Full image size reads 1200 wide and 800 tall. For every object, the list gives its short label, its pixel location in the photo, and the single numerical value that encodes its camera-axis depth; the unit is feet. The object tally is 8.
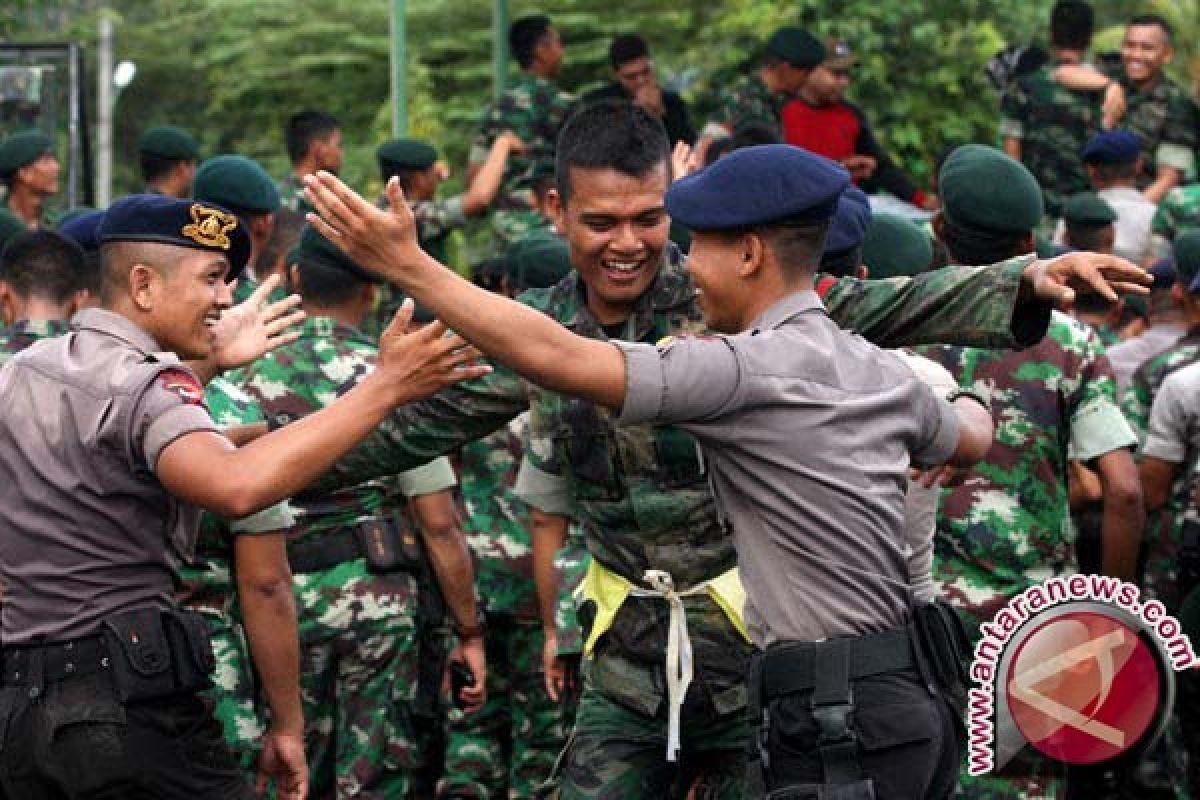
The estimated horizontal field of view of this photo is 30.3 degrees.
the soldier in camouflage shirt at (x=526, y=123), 41.09
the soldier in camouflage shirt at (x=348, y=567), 25.63
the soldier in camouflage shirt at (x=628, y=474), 19.17
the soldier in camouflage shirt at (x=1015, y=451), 23.47
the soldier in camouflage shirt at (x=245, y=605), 21.58
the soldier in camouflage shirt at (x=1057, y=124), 42.47
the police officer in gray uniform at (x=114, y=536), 17.31
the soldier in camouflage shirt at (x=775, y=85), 41.09
